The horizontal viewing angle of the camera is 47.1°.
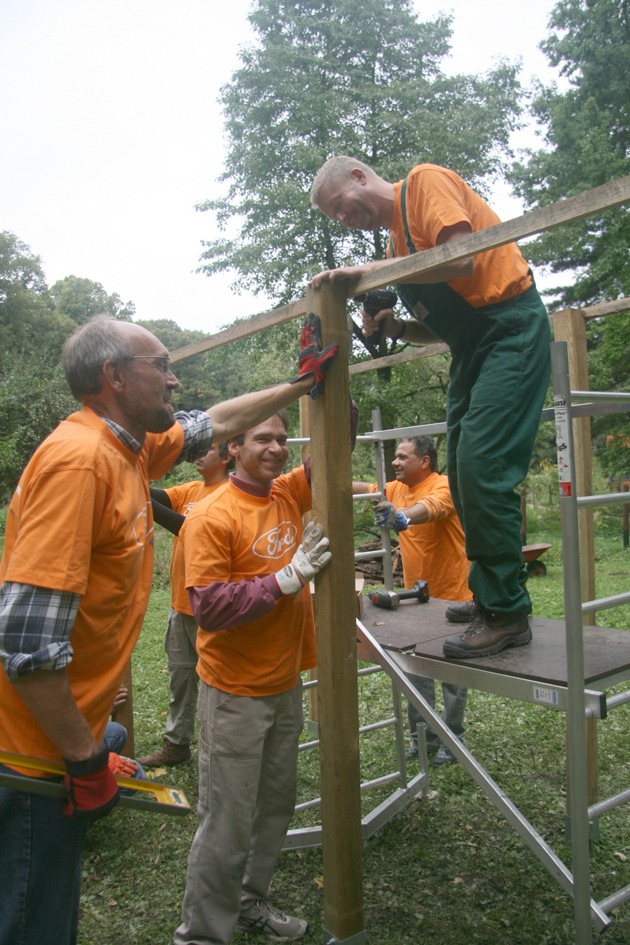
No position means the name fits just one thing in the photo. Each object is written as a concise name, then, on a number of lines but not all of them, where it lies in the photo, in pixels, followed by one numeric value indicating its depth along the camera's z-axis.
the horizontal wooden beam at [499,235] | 1.77
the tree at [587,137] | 18.14
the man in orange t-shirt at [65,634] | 1.58
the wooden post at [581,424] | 3.61
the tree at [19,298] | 30.64
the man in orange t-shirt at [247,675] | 2.53
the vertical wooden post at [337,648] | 2.38
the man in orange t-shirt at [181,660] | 4.46
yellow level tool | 1.58
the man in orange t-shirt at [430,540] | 4.27
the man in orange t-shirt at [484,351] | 2.53
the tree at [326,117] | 16.83
